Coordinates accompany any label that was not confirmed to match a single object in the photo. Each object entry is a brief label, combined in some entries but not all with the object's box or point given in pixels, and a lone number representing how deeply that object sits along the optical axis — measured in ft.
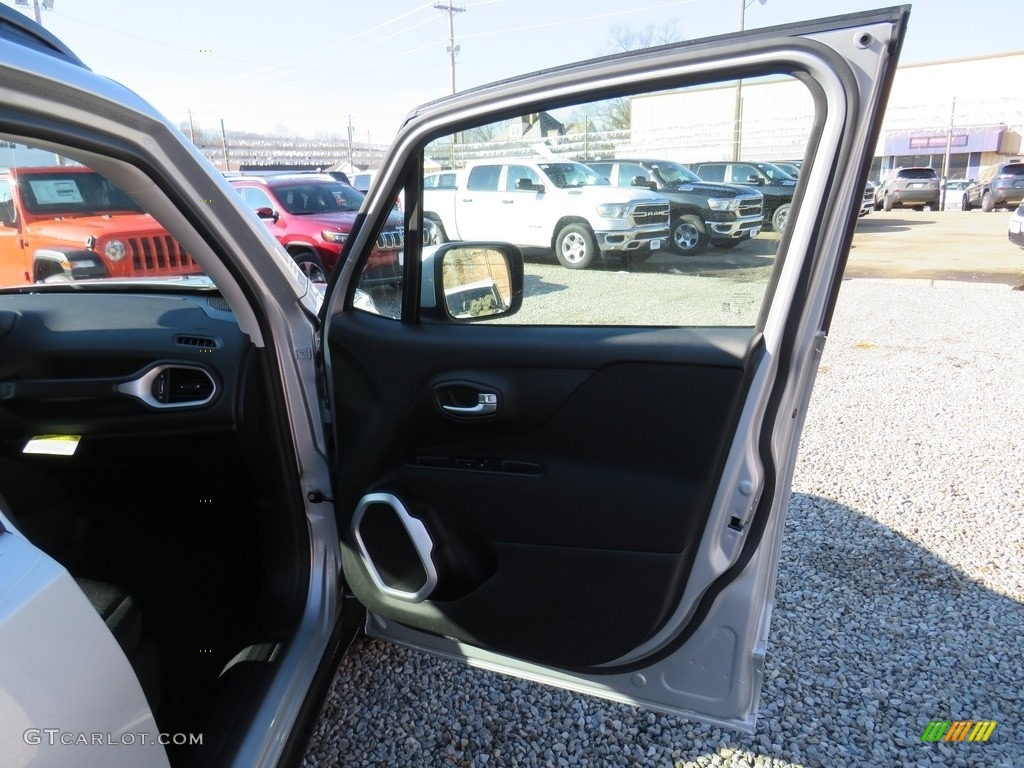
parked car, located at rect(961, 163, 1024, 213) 80.53
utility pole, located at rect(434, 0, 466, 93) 117.39
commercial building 118.11
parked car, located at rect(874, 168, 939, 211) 89.92
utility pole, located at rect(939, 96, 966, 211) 108.58
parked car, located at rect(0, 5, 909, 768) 4.62
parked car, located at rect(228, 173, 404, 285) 32.48
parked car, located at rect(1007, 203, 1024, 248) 36.52
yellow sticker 7.84
